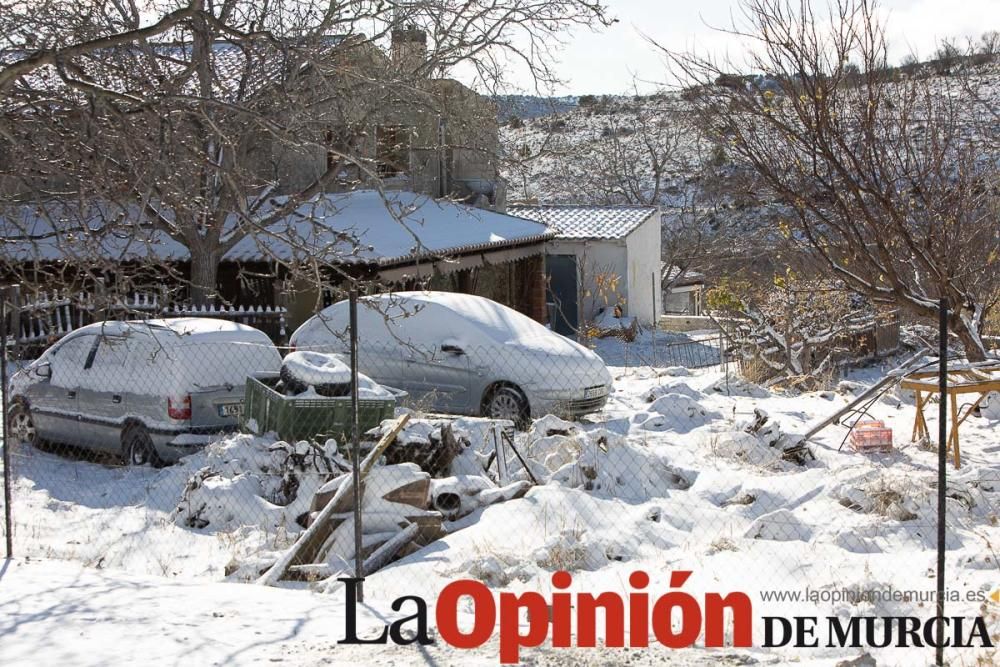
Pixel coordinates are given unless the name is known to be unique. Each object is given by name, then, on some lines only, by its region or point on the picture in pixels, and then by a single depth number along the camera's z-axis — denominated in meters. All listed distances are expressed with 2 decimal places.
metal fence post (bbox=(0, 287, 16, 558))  7.80
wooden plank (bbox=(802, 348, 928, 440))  9.71
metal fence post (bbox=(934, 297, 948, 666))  5.59
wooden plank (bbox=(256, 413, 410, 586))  7.39
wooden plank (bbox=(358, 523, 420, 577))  7.54
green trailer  10.13
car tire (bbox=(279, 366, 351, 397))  10.69
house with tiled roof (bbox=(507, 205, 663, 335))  30.75
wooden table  9.53
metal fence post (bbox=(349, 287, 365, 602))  6.50
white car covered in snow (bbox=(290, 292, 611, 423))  13.03
